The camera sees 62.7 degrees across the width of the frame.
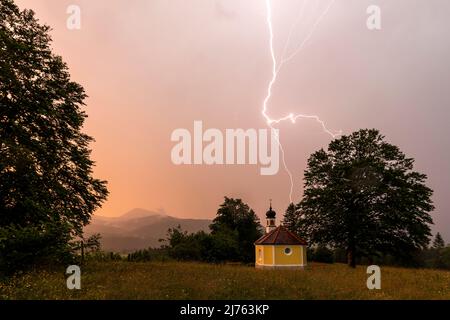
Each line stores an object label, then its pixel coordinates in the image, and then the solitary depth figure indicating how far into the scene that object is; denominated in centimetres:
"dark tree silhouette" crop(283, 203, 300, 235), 6368
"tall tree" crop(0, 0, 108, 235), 1877
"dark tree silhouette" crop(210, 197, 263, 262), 4662
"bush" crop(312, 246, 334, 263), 5019
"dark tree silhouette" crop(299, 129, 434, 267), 3167
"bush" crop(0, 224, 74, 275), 1605
